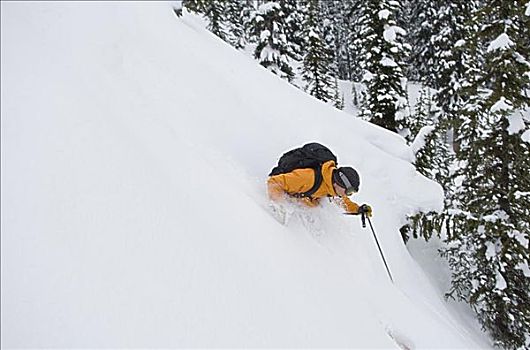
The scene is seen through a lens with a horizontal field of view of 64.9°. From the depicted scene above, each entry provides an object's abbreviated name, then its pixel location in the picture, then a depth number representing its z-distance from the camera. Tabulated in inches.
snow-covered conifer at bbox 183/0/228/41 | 1014.9
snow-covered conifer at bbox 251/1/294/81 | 796.0
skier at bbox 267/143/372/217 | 187.2
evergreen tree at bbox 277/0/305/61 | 860.6
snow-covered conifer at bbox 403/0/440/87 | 1217.4
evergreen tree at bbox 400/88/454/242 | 299.1
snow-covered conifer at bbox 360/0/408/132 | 606.9
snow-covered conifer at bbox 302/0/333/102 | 933.2
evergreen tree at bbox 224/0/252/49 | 1222.0
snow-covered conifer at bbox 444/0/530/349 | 303.1
